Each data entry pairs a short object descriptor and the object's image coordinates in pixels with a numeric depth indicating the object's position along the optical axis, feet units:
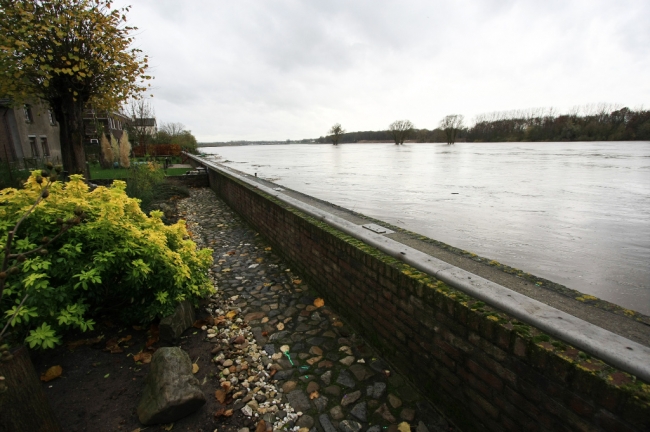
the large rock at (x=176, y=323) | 10.78
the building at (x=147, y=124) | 107.30
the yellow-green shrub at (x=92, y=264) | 8.64
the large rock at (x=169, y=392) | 7.72
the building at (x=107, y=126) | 100.09
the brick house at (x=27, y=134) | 73.82
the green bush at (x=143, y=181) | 29.04
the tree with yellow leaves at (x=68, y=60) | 22.21
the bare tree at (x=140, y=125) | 100.25
